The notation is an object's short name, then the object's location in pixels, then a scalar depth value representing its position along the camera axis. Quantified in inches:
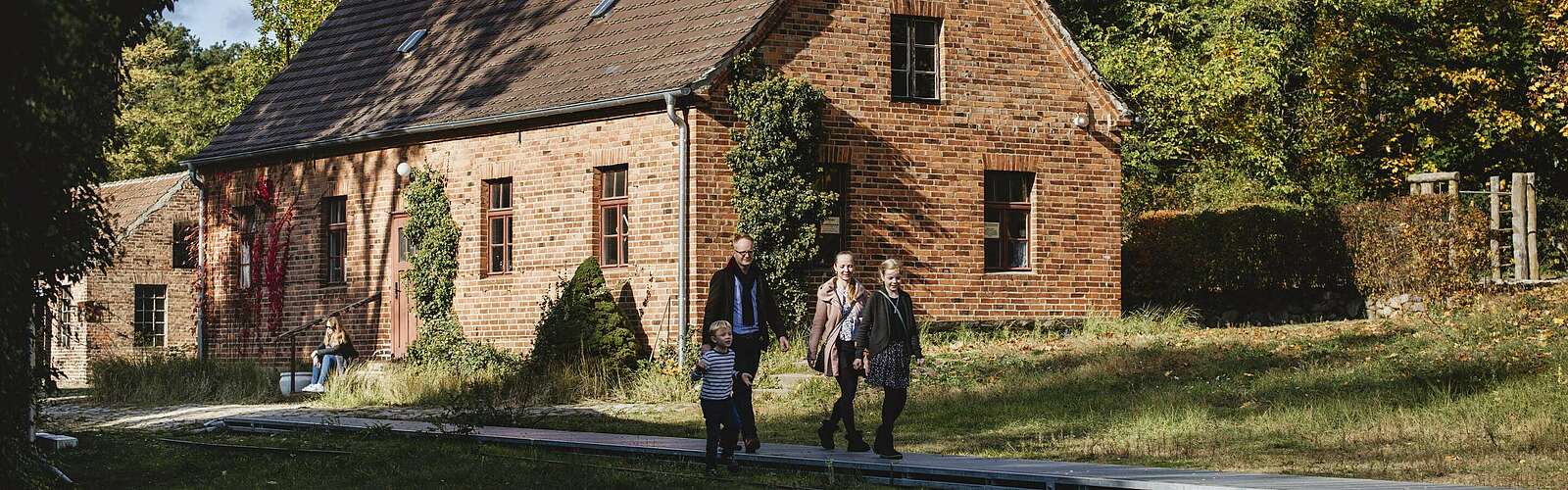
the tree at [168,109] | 2244.1
